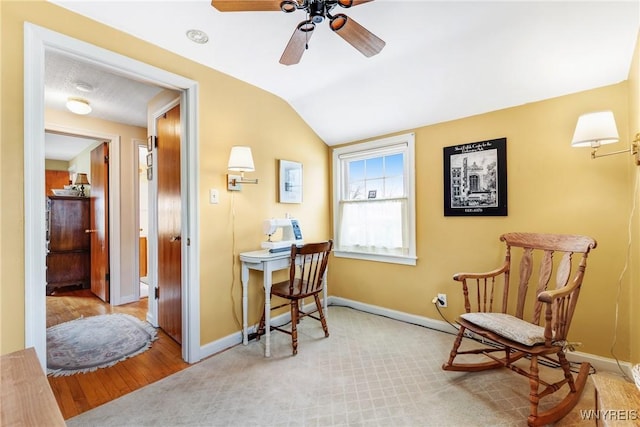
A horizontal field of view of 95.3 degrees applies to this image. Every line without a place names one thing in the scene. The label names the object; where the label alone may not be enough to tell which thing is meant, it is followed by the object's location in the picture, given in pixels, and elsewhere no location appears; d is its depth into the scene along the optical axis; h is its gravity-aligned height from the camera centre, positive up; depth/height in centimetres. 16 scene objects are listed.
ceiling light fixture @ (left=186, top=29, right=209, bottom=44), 193 +123
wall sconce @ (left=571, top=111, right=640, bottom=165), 165 +46
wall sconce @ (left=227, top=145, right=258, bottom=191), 231 +45
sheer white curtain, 301 -14
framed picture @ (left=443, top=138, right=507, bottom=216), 239 +29
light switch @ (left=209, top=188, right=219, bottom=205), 235 +17
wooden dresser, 423 -35
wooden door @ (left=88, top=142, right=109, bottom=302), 373 -3
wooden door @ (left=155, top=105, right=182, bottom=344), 249 -7
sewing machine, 254 -16
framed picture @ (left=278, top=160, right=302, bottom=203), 293 +35
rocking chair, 157 -68
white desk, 233 -43
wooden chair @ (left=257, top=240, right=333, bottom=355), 231 -63
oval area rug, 220 -108
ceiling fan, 132 +94
